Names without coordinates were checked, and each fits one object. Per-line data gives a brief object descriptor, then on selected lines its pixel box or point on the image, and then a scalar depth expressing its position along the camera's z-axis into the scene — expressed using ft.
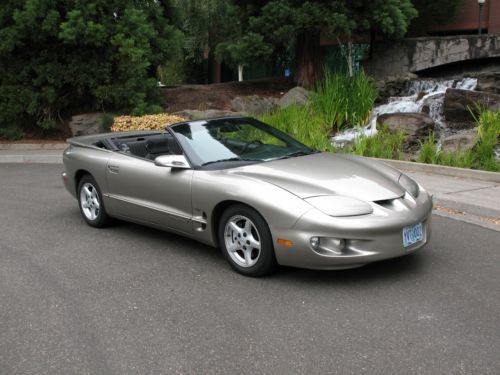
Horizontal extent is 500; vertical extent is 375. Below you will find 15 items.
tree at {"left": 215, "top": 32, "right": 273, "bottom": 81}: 54.54
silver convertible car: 14.15
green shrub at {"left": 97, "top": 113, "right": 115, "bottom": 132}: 48.88
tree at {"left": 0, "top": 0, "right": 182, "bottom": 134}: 46.62
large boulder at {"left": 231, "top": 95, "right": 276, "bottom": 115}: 52.54
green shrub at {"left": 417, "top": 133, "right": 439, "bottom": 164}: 31.60
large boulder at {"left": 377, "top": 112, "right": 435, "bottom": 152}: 39.19
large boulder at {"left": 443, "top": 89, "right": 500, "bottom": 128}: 45.31
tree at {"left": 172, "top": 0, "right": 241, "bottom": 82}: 59.41
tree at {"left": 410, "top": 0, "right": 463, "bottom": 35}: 77.15
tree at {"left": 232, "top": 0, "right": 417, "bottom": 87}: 53.11
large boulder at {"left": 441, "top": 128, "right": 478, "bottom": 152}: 32.58
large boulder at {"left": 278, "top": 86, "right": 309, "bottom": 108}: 49.79
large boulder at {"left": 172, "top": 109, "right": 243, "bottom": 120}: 48.39
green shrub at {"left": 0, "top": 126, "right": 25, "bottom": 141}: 51.80
